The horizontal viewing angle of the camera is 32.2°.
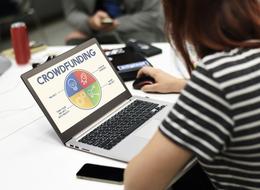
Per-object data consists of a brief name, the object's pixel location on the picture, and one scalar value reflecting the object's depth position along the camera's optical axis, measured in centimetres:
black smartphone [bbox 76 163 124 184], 105
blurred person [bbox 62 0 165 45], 253
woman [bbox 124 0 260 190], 80
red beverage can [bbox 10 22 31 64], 193
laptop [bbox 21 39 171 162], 122
